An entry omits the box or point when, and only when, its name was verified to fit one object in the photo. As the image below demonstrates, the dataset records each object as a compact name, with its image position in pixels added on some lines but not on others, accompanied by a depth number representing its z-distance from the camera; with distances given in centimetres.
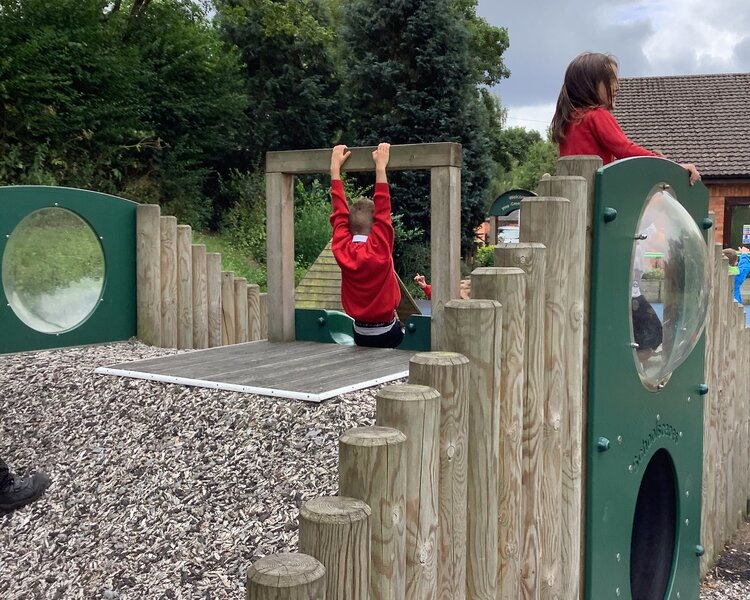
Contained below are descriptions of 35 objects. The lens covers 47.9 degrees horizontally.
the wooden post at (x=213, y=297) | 675
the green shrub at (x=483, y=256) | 2171
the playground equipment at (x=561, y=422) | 199
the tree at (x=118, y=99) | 1253
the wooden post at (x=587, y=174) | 285
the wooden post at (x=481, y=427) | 228
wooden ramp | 721
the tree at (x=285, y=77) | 2072
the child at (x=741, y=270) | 1317
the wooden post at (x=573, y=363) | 272
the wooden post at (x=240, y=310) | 686
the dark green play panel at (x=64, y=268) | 595
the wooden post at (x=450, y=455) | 212
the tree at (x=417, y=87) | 2011
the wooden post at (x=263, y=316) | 695
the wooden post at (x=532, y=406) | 256
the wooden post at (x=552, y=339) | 268
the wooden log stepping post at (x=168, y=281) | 663
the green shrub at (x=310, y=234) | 1568
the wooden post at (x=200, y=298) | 673
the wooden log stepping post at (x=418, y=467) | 195
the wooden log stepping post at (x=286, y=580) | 153
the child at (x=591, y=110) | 368
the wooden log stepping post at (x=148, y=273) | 659
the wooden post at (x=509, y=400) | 241
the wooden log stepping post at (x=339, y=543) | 167
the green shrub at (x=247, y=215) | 1662
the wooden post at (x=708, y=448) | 449
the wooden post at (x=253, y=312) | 691
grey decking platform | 394
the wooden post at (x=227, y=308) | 685
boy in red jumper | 483
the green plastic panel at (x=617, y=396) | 289
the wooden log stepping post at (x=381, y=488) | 182
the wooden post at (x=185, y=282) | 667
